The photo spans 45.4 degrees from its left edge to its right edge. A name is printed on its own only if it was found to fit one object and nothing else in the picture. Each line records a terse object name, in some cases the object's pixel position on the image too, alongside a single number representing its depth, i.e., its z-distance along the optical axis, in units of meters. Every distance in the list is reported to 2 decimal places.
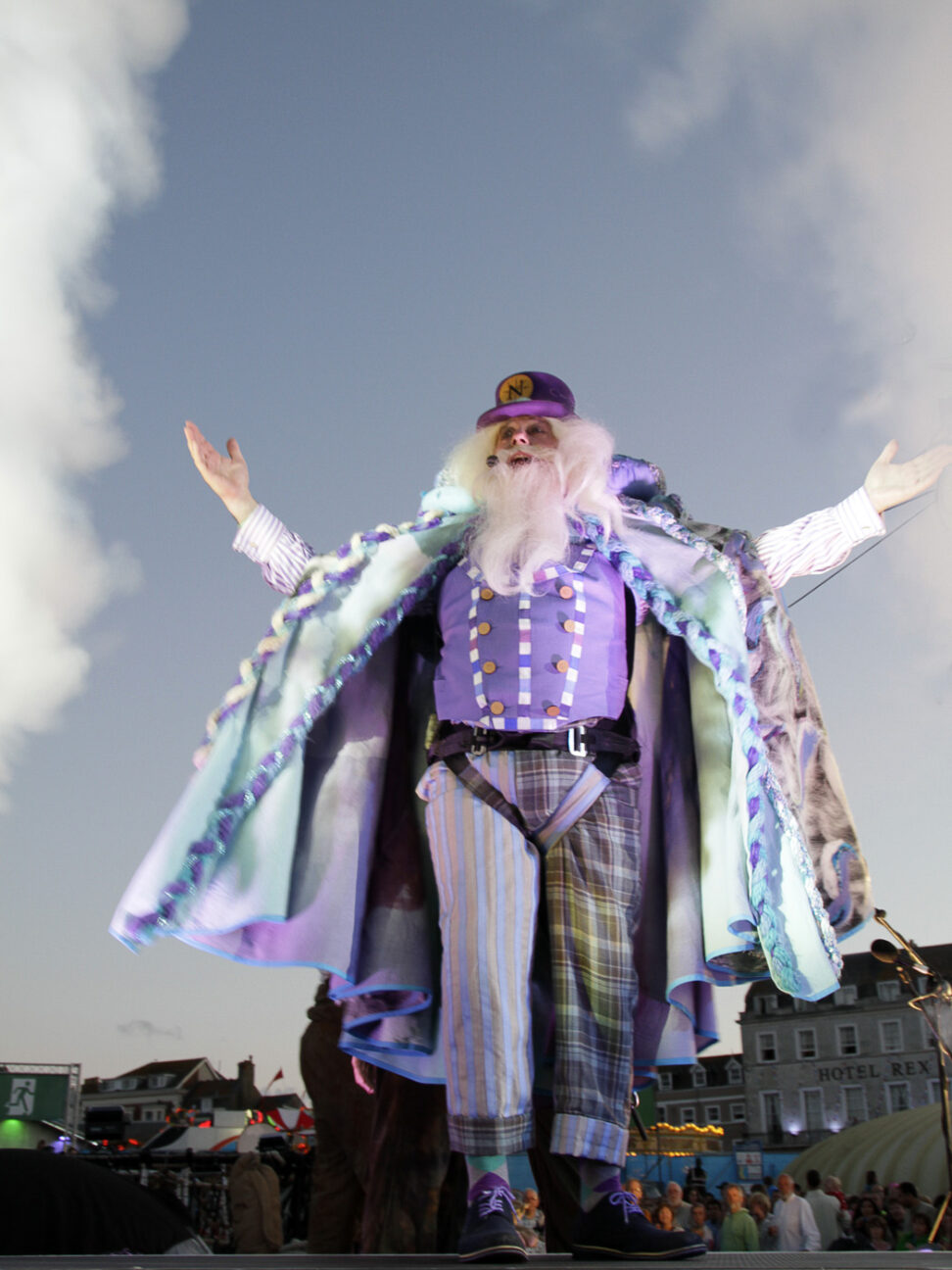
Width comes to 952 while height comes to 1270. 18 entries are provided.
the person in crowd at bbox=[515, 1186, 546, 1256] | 7.38
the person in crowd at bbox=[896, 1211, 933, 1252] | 8.45
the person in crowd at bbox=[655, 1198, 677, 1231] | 8.53
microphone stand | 8.55
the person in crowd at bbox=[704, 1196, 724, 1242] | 10.81
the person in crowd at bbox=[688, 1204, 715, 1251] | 9.30
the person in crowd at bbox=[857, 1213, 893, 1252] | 8.54
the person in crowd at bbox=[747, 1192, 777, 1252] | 9.16
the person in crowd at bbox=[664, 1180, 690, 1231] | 9.23
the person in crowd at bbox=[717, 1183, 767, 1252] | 9.02
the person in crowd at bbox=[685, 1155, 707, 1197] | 16.06
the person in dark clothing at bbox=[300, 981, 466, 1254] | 2.99
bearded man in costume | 2.63
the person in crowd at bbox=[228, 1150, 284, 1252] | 6.62
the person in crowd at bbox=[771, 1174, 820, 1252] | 8.82
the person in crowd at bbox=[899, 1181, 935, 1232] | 9.10
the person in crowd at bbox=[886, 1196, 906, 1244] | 9.38
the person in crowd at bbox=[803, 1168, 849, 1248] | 9.52
